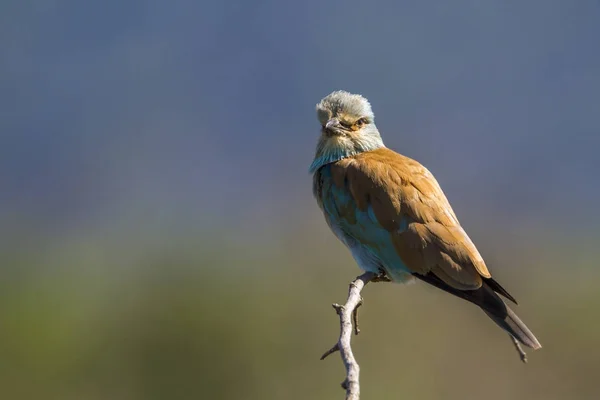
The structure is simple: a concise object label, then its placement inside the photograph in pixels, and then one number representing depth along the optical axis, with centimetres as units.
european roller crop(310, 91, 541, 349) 749
